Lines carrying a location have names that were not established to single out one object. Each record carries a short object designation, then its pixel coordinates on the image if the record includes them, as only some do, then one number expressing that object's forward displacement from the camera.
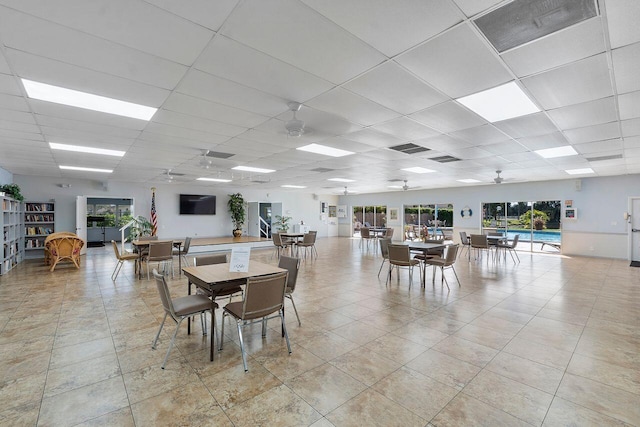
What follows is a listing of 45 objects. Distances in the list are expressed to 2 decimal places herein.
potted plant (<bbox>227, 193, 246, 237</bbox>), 13.19
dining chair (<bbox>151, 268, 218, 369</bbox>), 2.70
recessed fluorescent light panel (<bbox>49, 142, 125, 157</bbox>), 5.30
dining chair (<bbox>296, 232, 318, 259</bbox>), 9.00
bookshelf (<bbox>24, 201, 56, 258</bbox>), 8.81
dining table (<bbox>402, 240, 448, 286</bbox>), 5.86
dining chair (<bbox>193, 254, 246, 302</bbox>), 3.11
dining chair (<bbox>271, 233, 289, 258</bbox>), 9.27
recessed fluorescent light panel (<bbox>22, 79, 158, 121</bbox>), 2.93
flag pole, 10.54
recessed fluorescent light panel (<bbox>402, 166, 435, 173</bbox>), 7.82
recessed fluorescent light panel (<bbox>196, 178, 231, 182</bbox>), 10.31
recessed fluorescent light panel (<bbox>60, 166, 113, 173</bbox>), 7.72
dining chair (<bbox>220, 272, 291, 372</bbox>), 2.65
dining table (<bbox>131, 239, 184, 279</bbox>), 6.39
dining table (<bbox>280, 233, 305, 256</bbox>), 9.29
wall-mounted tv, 12.12
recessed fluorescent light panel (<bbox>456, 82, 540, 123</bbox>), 3.03
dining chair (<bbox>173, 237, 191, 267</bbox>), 6.99
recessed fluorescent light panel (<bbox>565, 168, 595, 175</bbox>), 7.99
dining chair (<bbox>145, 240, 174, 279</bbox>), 6.03
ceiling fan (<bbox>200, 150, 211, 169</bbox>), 5.66
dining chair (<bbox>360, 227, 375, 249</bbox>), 11.88
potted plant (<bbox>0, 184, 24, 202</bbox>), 6.69
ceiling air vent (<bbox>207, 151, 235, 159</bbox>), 5.95
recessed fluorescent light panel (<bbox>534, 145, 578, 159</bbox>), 5.39
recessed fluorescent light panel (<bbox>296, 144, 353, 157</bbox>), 5.36
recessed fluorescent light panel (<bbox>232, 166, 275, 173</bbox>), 7.74
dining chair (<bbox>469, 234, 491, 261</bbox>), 8.18
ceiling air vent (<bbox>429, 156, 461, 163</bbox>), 6.34
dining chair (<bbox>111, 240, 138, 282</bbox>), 6.23
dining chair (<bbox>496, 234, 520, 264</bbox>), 8.53
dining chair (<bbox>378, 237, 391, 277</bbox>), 6.48
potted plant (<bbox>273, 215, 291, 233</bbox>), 13.77
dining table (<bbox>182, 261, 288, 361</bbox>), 2.90
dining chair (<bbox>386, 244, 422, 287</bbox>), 5.42
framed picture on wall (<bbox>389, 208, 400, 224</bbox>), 15.17
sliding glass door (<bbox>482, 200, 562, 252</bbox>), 10.62
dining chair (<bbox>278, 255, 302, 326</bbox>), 3.60
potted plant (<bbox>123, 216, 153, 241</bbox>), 9.92
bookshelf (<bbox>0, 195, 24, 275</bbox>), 6.46
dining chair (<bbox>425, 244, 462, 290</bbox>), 5.51
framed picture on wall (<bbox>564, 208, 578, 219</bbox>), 9.93
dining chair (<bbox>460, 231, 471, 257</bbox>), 9.51
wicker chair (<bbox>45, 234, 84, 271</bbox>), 7.18
